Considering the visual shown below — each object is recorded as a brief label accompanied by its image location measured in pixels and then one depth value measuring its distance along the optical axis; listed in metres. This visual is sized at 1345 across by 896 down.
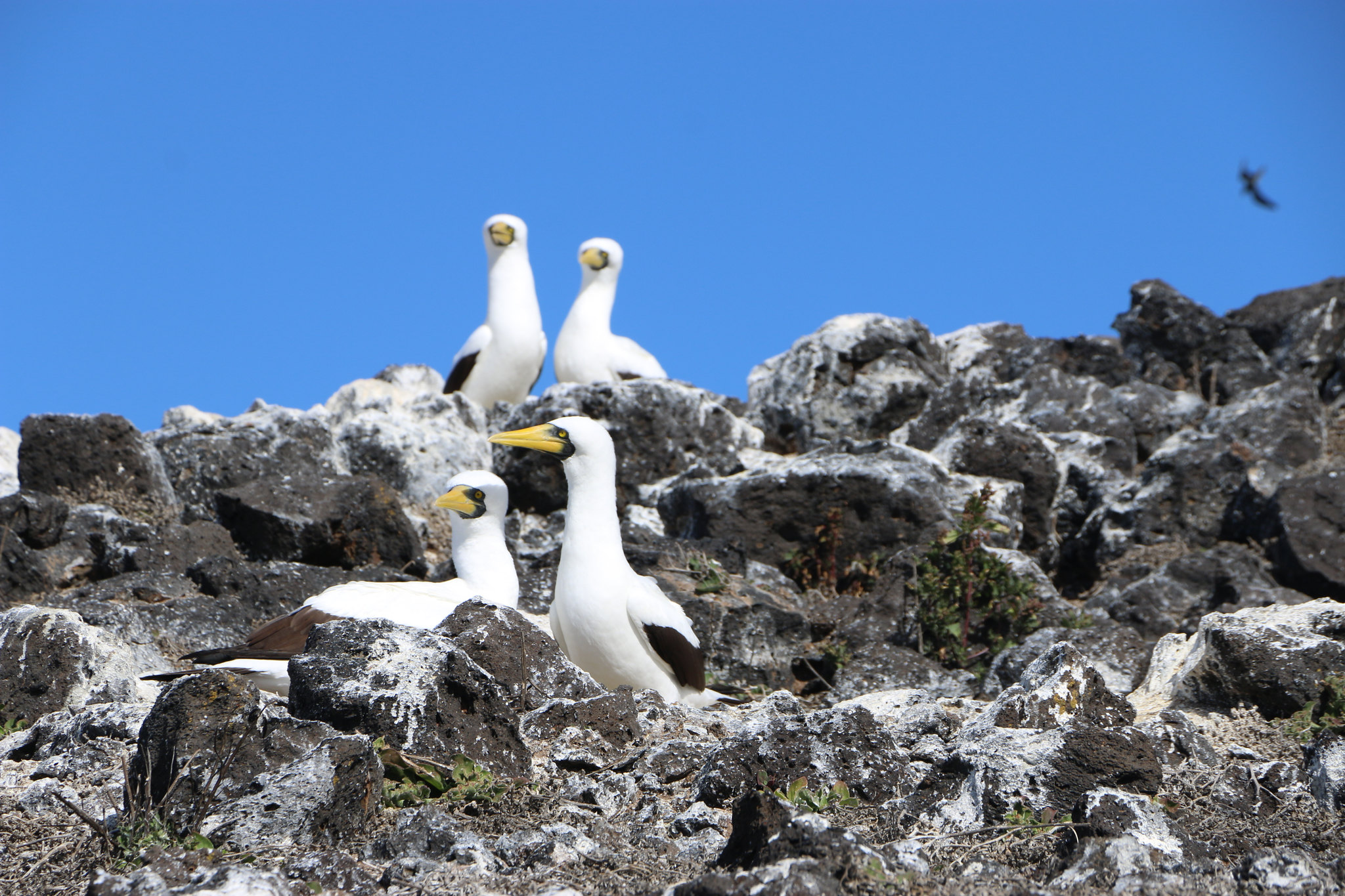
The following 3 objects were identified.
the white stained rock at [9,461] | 22.36
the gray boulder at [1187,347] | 30.17
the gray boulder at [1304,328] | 30.98
